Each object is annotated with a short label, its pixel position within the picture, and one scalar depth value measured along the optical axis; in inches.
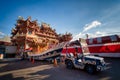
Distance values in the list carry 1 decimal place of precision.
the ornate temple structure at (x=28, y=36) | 710.8
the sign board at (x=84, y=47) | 286.1
